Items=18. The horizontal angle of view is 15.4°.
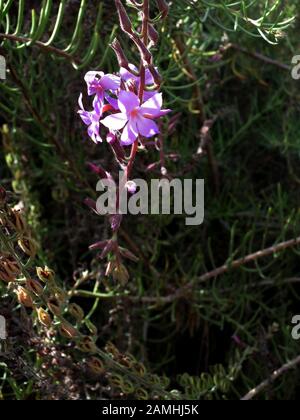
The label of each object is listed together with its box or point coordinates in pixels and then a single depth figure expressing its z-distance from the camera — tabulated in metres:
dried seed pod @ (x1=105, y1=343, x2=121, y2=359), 0.29
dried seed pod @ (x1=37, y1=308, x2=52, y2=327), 0.26
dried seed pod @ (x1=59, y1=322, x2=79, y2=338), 0.27
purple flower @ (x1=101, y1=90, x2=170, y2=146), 0.24
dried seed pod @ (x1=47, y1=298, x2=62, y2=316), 0.26
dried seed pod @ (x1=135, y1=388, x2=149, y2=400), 0.30
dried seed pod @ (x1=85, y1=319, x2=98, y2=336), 0.28
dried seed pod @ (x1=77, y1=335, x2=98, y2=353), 0.28
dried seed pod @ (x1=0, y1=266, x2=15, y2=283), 0.25
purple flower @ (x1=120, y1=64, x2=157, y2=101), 0.24
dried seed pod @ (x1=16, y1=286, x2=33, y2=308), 0.26
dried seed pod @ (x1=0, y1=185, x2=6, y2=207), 0.26
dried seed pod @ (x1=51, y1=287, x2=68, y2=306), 0.26
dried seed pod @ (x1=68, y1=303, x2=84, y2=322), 0.28
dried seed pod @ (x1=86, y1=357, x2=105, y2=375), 0.28
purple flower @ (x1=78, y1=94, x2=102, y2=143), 0.25
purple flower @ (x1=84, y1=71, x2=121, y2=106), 0.25
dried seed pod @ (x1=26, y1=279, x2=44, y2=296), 0.26
